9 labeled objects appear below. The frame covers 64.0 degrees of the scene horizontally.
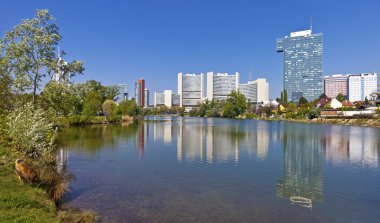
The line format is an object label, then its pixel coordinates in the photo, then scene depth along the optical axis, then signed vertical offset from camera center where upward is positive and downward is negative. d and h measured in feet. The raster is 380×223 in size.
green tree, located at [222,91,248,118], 555.28 +13.73
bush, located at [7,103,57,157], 55.01 -3.61
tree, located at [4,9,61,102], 70.59 +15.03
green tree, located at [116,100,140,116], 355.13 +5.99
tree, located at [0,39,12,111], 71.05 +7.90
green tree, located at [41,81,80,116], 75.05 +3.94
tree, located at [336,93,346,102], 526.33 +25.20
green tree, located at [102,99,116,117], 308.50 +4.71
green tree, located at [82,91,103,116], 279.28 +7.54
